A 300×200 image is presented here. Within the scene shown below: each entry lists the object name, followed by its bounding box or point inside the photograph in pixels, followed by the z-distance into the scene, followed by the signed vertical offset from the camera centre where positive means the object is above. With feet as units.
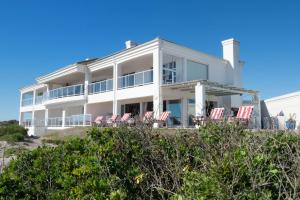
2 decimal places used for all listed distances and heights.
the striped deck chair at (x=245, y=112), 50.72 +1.89
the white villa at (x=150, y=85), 61.77 +9.83
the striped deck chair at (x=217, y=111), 51.42 +2.02
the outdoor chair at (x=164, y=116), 57.00 +1.19
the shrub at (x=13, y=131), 63.05 -2.70
